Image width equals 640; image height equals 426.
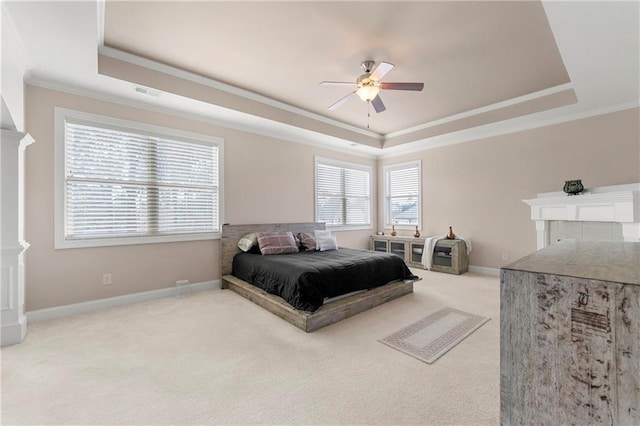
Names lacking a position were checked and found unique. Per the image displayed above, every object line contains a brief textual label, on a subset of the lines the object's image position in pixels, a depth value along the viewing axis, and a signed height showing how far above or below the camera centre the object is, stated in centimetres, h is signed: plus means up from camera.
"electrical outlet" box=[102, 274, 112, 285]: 342 -80
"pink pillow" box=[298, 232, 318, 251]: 463 -47
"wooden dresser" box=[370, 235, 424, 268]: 566 -73
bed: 284 -98
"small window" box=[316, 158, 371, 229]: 587 +43
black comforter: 292 -72
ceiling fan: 297 +143
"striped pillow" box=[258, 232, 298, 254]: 419 -46
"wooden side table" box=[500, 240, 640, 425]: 54 -28
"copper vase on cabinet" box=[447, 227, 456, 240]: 529 -43
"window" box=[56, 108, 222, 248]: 326 +41
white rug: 235 -115
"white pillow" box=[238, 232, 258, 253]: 432 -44
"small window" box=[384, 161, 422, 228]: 619 +42
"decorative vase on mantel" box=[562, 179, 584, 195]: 385 +34
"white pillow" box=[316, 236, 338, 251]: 459 -51
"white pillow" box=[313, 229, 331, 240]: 478 -36
